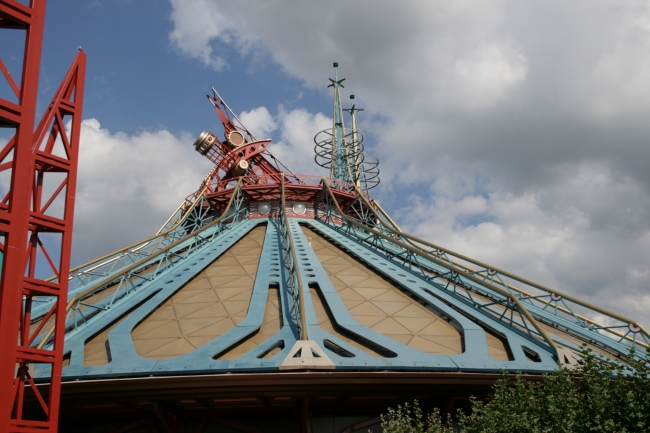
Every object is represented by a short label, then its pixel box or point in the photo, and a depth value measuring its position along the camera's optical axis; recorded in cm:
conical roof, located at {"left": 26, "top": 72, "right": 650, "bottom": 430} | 1767
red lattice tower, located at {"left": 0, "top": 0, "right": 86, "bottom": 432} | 1262
